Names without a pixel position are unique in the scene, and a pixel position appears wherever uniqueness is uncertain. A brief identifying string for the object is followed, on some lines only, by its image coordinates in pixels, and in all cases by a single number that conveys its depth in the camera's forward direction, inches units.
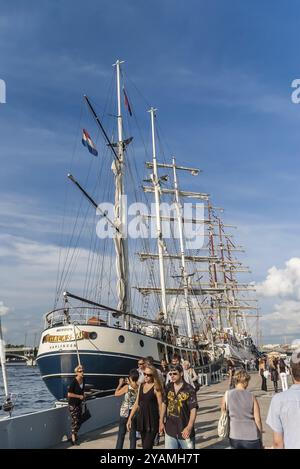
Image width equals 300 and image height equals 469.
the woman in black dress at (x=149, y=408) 287.0
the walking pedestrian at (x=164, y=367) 668.4
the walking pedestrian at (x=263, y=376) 895.1
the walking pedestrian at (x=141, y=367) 333.7
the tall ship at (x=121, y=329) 851.4
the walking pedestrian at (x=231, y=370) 858.1
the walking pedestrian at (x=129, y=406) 320.8
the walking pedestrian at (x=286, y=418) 173.5
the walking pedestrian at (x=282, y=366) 1016.2
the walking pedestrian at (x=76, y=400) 403.5
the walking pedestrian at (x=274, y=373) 878.4
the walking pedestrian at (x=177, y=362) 405.2
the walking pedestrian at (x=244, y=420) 227.9
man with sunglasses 257.0
